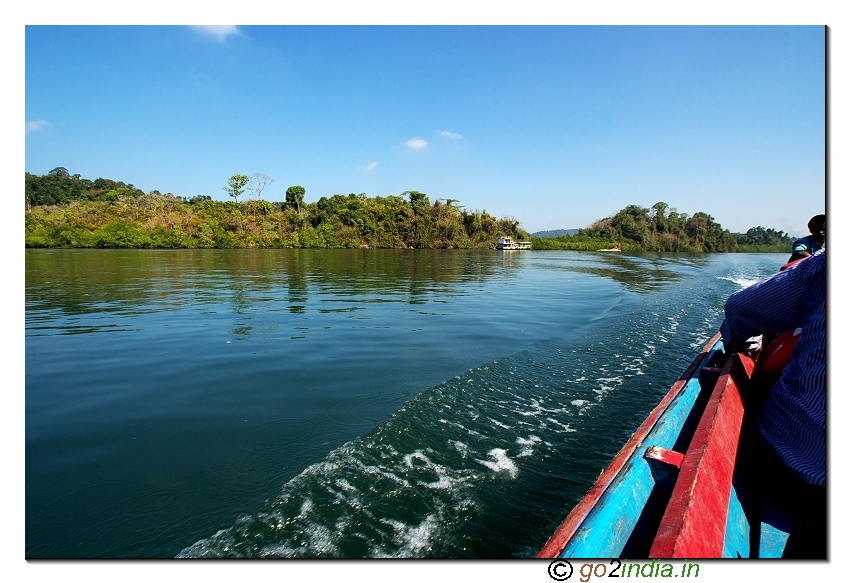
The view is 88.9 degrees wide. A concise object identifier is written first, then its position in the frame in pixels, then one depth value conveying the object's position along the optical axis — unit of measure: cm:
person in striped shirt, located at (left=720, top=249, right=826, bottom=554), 165
